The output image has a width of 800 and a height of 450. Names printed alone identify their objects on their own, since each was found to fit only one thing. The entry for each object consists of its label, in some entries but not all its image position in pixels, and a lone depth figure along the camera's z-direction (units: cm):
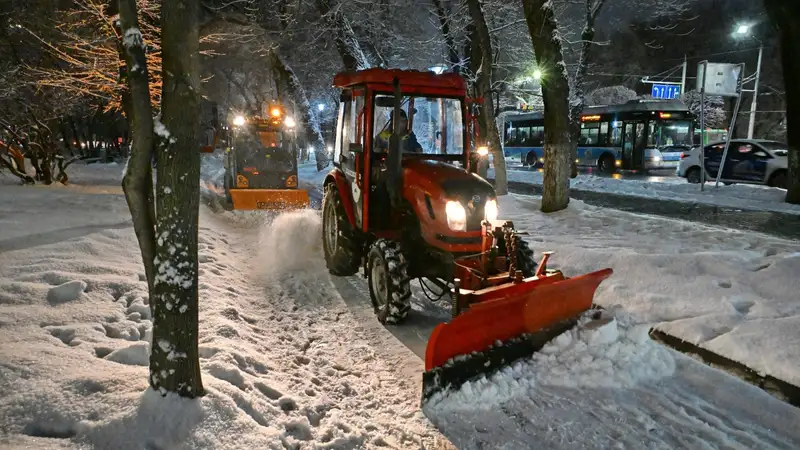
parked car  1539
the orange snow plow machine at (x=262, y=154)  1440
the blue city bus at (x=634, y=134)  2289
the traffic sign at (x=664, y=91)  3083
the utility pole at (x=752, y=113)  2616
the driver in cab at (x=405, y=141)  572
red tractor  426
